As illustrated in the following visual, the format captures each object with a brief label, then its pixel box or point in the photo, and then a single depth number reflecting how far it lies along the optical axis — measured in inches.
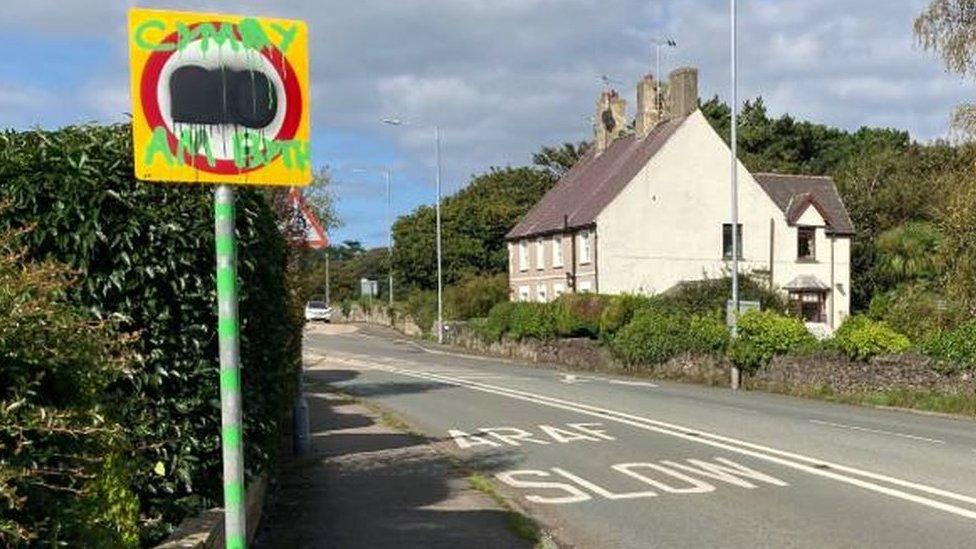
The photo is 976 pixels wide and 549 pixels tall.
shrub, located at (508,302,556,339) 1720.0
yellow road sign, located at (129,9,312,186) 142.0
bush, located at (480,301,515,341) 1911.9
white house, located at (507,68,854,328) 1833.2
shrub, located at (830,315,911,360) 1080.2
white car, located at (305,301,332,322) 3117.6
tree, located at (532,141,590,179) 3208.7
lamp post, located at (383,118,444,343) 2272.6
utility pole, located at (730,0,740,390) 1186.6
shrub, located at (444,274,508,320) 2391.7
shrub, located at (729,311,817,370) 1185.4
